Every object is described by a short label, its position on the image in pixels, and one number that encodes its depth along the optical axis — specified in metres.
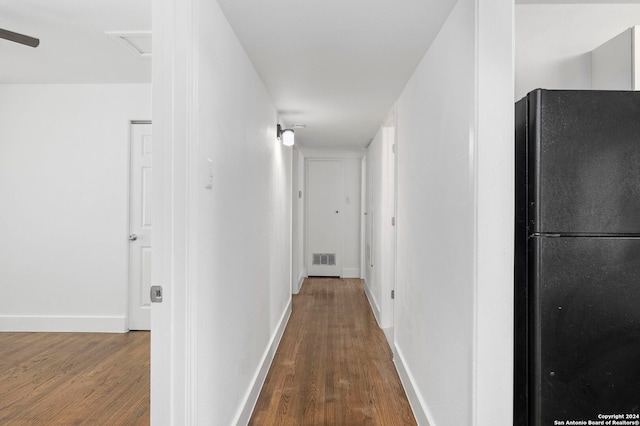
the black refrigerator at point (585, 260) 1.55
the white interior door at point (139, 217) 4.36
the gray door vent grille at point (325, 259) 8.04
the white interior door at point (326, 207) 8.02
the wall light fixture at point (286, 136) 4.40
